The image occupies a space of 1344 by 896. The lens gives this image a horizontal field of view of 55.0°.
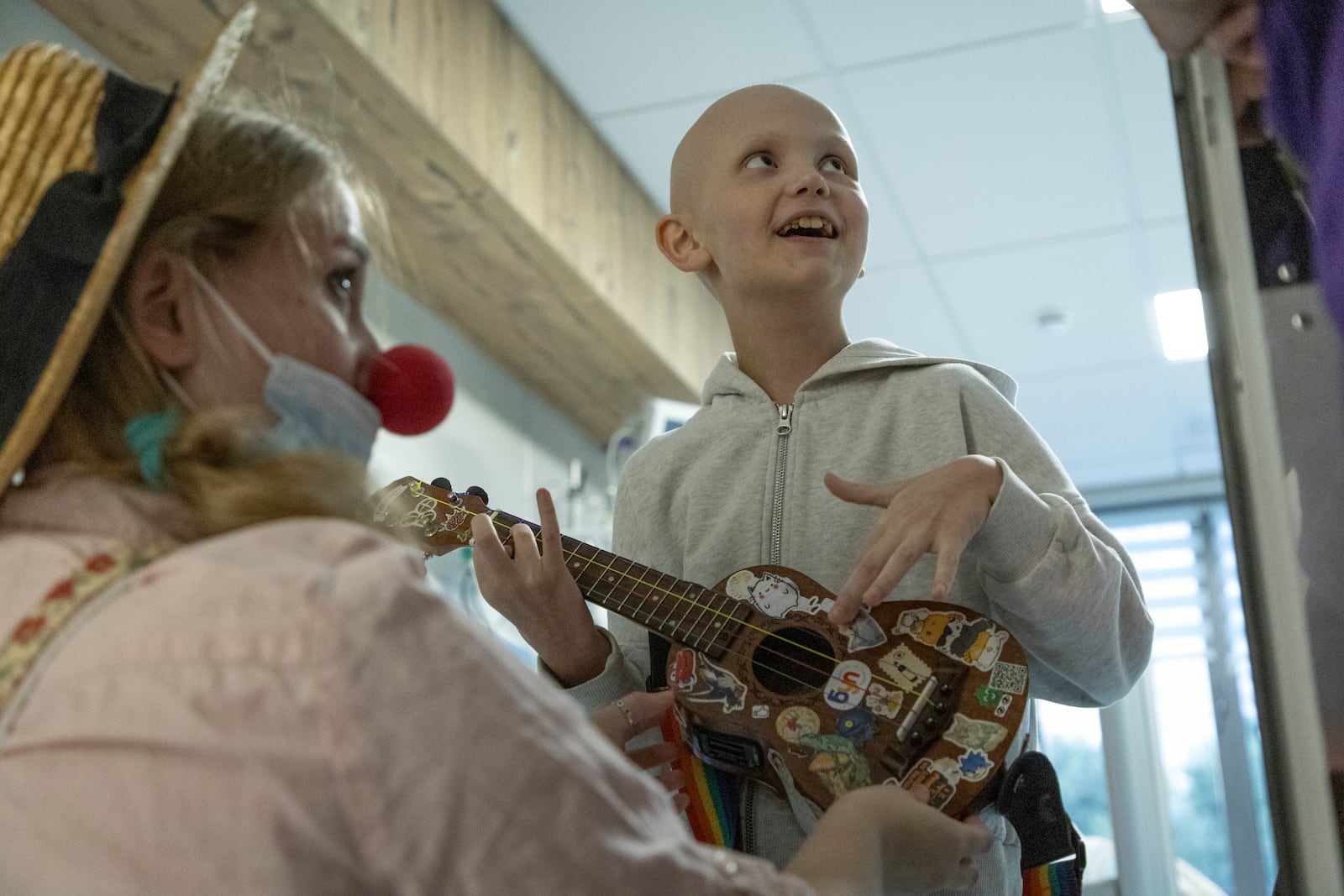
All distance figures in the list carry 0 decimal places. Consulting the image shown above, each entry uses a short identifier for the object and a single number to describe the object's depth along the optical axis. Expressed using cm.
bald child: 100
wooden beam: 209
